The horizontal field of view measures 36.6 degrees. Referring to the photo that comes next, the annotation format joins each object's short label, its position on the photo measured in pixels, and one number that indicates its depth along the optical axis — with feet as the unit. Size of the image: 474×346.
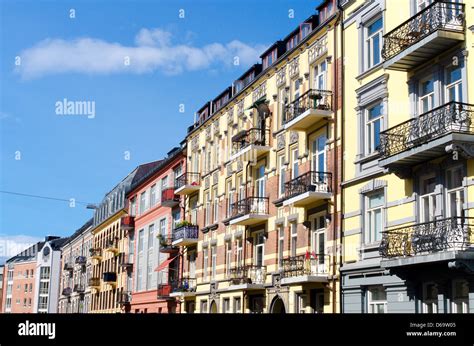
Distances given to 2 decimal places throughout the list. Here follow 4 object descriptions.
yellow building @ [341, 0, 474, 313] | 59.98
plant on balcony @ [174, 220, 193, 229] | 133.69
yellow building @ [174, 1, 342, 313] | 84.28
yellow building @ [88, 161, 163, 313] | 192.36
